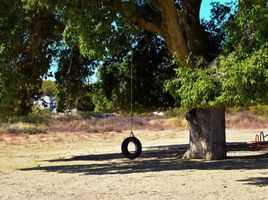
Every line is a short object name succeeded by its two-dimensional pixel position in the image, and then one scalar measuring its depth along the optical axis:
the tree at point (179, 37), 14.31
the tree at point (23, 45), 18.53
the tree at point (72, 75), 25.19
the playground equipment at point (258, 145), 28.56
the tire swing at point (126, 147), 24.22
